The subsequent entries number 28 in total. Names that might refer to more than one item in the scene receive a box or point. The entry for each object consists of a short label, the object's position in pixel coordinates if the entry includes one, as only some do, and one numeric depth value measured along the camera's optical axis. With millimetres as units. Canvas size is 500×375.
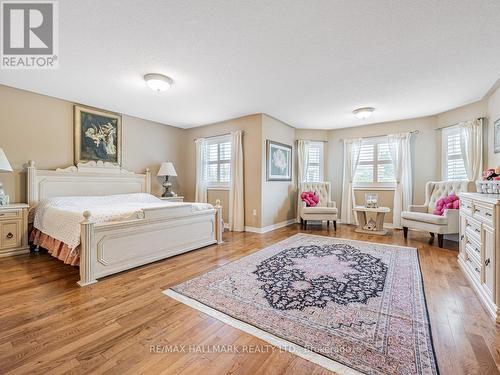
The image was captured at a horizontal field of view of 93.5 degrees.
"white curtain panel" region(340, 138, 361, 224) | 5828
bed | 2498
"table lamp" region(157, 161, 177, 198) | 5293
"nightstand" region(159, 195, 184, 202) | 5195
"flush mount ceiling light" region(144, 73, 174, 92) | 3113
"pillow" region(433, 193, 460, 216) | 3873
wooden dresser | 1803
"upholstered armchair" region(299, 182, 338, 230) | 5195
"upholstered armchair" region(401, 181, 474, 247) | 3764
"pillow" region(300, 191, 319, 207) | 5410
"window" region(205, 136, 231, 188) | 5539
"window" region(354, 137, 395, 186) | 5492
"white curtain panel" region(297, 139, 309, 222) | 6059
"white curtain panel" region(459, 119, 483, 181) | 4047
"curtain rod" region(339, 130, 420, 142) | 5114
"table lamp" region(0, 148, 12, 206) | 3086
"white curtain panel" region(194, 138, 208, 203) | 5855
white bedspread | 2605
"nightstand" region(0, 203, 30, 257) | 3197
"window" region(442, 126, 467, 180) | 4543
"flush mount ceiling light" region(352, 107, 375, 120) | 4375
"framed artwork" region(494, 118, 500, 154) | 3488
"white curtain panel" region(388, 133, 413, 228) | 5152
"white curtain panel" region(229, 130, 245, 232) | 5070
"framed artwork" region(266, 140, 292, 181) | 5062
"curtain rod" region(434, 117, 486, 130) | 4062
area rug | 1414
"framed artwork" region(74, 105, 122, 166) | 4238
